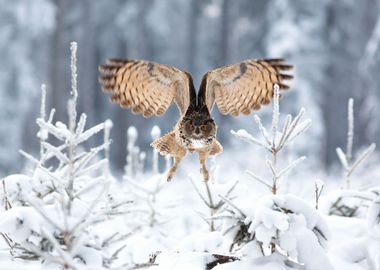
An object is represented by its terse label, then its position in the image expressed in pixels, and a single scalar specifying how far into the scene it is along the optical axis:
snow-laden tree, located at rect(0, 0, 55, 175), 52.16
